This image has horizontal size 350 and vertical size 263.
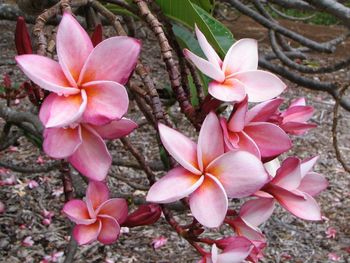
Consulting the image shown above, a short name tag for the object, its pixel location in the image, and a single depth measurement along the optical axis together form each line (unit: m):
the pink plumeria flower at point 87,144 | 0.41
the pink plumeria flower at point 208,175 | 0.42
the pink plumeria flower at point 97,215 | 0.48
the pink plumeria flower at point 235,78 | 0.45
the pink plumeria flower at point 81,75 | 0.40
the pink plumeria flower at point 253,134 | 0.44
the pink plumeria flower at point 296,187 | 0.48
